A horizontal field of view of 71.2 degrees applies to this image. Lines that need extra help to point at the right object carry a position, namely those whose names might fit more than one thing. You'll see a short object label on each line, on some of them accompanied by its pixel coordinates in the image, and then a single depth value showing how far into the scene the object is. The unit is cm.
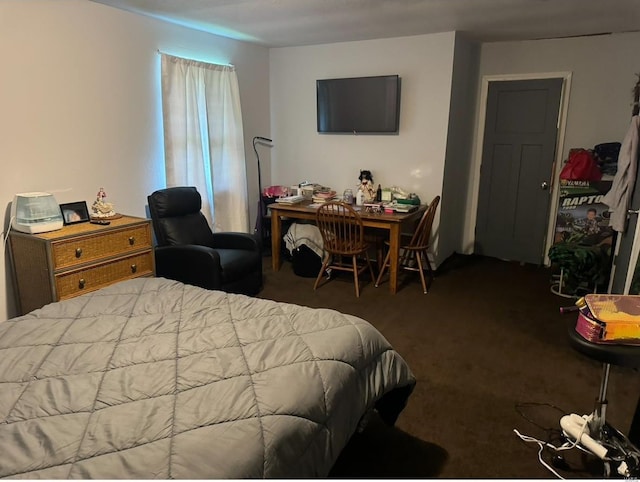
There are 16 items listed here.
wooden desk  411
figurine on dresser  325
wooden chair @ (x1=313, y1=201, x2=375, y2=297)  412
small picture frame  307
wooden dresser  272
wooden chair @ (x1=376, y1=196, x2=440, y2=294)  417
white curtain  407
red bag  439
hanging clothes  337
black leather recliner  356
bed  121
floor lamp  523
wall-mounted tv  464
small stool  170
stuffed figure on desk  478
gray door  481
